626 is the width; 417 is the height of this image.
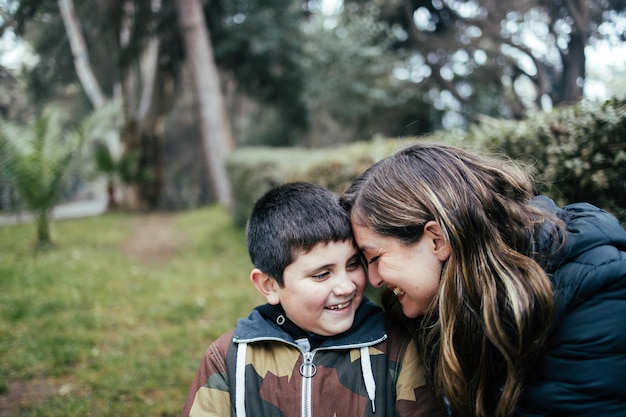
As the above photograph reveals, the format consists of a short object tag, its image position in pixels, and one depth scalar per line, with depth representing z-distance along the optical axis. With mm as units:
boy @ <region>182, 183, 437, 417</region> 1712
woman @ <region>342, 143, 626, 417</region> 1370
